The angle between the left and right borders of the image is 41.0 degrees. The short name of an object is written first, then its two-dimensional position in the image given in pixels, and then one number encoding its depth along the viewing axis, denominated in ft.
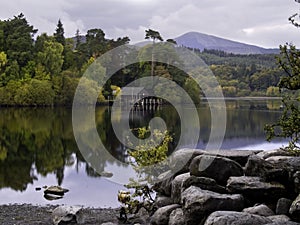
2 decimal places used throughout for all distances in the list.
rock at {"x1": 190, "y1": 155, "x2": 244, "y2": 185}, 25.68
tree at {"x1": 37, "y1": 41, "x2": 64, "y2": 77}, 187.93
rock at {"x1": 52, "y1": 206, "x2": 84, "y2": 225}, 30.32
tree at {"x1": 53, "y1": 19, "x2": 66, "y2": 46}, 220.64
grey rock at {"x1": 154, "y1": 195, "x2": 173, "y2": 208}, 28.40
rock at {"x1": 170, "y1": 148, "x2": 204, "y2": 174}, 29.35
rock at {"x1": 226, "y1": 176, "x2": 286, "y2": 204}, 23.31
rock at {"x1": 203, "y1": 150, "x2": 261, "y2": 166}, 28.14
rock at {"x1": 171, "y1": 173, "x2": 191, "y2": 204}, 26.76
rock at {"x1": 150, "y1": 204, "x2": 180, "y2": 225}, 25.90
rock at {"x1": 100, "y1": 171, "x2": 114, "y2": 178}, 54.16
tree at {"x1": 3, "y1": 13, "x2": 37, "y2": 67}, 191.62
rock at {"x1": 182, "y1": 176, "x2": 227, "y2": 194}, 24.53
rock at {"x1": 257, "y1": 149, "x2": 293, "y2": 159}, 28.67
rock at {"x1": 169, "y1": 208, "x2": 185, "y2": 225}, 24.01
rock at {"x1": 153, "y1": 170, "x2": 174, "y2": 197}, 29.35
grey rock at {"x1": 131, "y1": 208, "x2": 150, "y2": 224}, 29.27
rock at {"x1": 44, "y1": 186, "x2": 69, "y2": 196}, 45.62
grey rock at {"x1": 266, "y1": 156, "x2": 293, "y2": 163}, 25.58
